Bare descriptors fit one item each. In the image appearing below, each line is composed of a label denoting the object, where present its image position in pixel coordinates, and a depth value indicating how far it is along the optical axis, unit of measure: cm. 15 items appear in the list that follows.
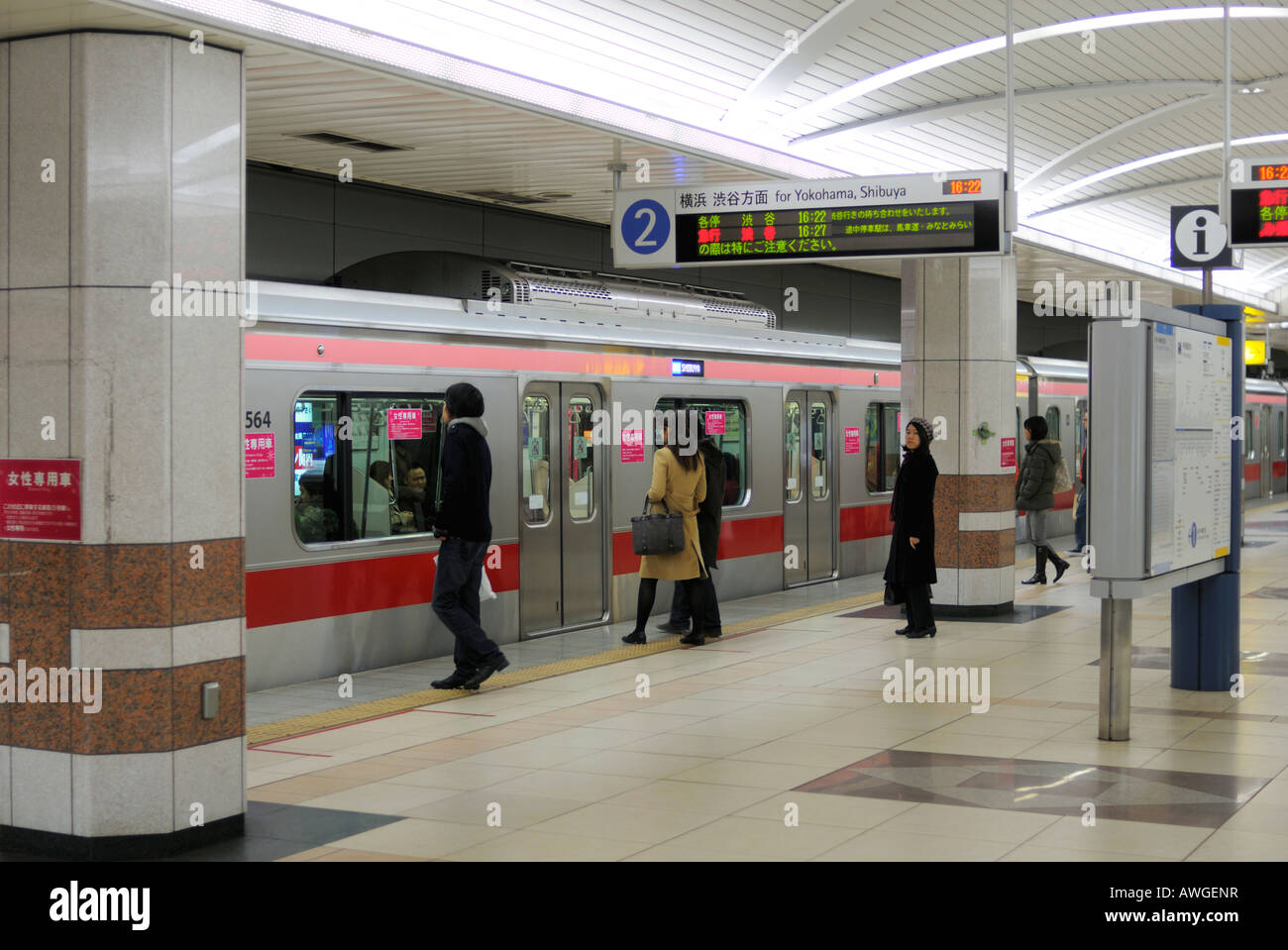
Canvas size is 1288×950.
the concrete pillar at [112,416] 528
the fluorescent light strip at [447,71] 552
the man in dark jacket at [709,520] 1118
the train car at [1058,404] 1916
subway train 866
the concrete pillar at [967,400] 1167
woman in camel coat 1065
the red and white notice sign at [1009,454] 1190
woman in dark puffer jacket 1436
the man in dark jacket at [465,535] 859
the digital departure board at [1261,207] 1010
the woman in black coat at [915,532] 1059
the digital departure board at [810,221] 857
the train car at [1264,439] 3206
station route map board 726
